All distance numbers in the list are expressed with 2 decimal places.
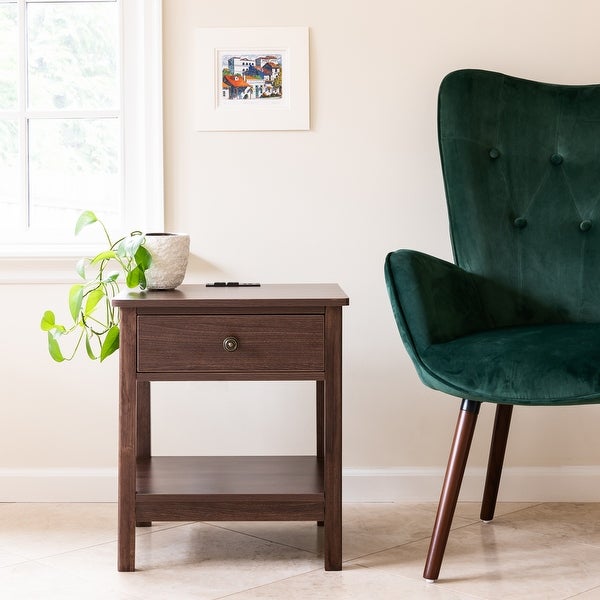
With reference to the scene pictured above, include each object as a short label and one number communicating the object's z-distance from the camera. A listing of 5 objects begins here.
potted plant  1.90
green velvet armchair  2.04
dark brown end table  1.75
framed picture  2.21
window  2.29
